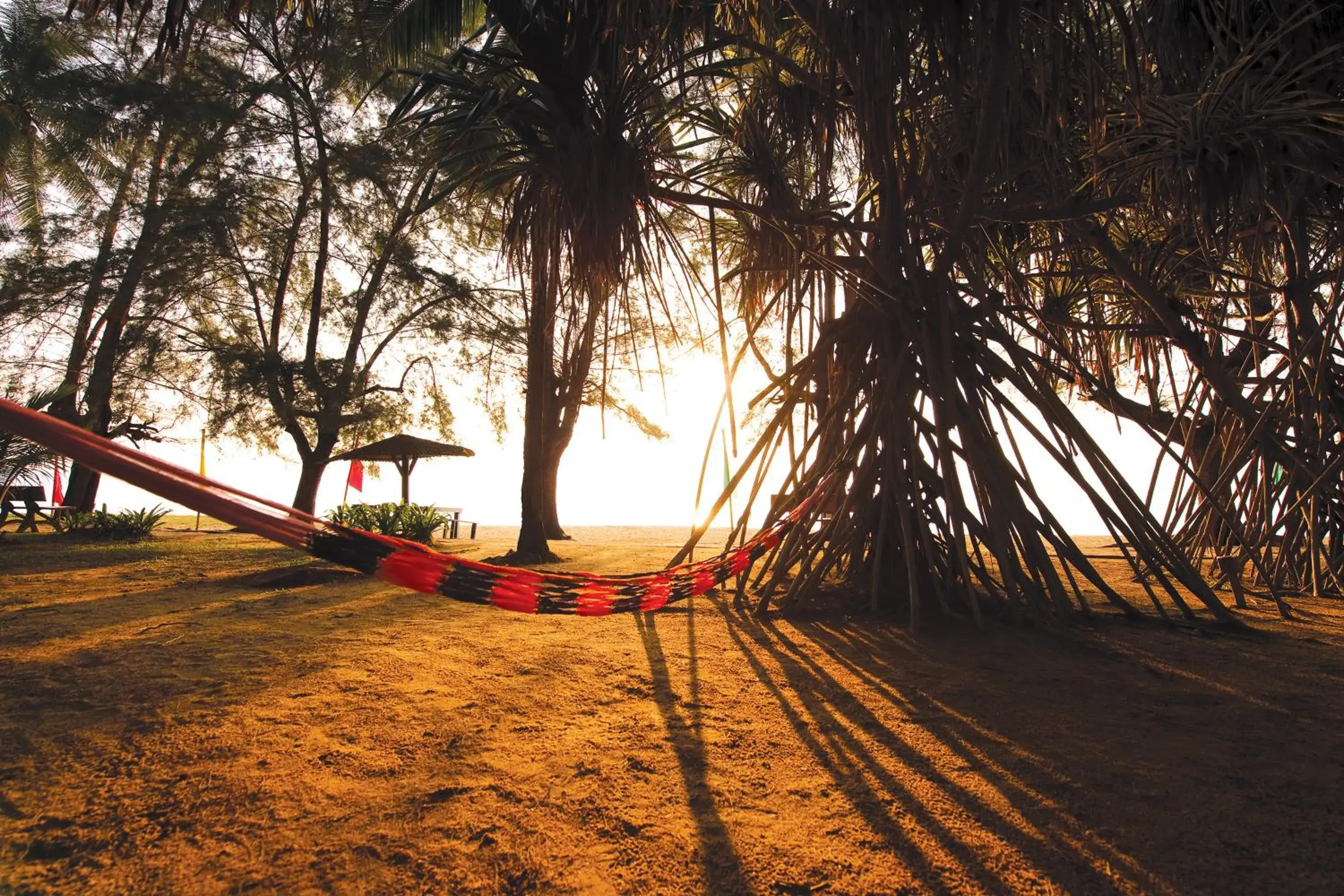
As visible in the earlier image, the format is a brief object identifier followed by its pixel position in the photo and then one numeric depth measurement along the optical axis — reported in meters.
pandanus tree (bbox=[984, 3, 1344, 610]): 2.97
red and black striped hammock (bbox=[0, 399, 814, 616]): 1.35
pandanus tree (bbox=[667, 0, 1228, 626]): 2.52
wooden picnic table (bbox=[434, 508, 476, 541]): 10.84
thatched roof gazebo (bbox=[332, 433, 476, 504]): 9.35
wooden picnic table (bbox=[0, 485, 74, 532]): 8.11
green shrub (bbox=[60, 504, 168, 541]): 7.23
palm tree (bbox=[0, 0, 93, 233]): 7.98
